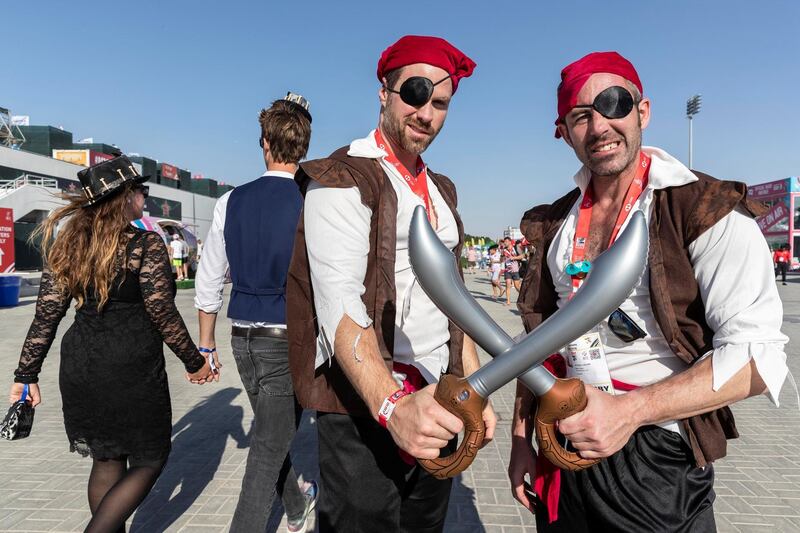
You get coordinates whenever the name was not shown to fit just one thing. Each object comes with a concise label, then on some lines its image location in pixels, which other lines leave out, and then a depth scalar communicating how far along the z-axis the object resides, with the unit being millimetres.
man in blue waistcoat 2629
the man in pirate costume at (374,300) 1399
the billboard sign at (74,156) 47594
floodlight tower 43469
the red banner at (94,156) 46759
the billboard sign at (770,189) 39569
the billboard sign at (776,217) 38938
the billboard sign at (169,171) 59500
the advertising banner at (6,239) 13070
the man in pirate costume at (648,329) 1279
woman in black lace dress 2424
